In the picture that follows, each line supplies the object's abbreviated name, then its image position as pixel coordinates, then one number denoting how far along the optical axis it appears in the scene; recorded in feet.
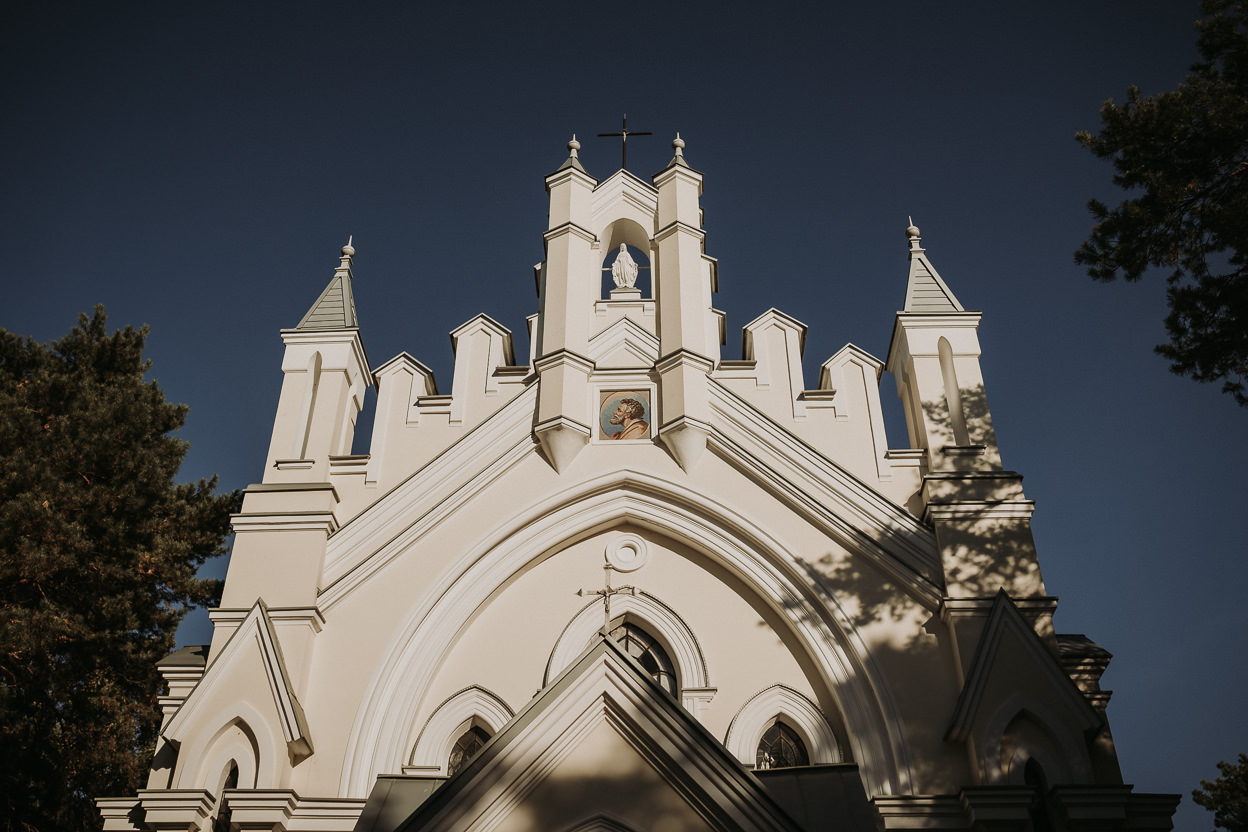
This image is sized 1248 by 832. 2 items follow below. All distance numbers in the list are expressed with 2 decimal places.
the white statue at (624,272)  49.49
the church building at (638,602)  29.55
